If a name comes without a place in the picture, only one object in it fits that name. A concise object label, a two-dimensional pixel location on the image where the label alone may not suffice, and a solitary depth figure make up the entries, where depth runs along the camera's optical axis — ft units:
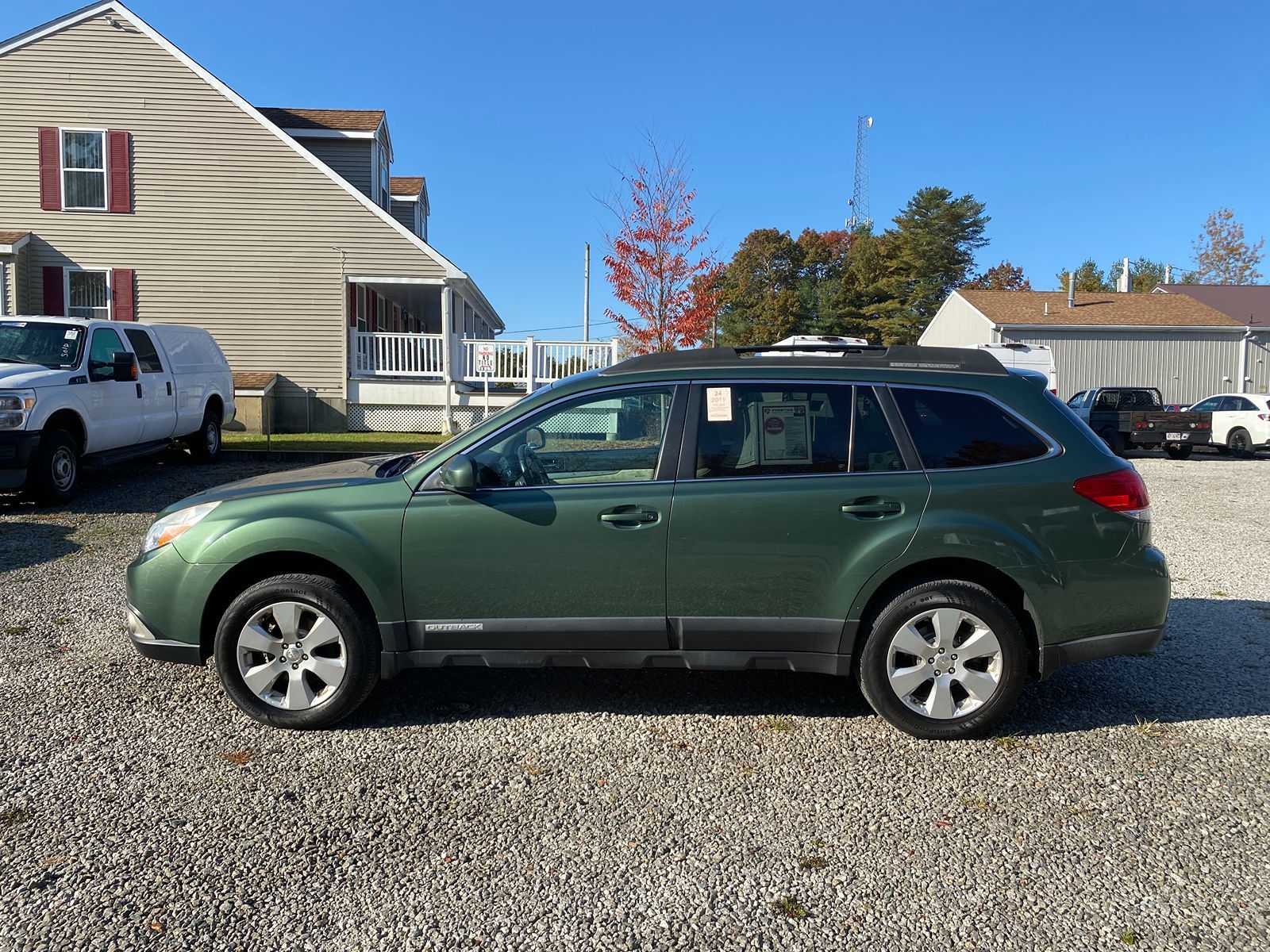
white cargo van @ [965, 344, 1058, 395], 75.56
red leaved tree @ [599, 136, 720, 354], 84.94
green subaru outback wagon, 13.47
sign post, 60.29
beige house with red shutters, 64.44
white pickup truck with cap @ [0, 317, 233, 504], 30.48
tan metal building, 105.50
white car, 67.05
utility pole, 126.31
